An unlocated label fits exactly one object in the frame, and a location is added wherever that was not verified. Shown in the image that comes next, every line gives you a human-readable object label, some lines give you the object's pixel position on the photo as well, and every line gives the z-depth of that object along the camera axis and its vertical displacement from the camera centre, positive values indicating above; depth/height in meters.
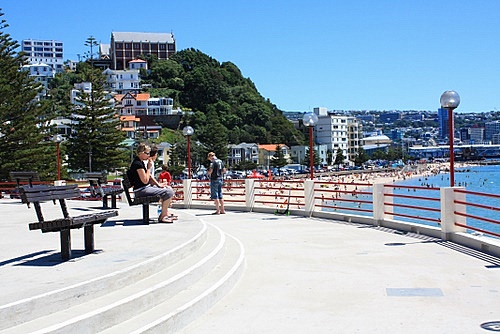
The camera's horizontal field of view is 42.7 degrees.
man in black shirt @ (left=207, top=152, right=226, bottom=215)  15.56 -0.43
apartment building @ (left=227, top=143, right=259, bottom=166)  131.02 +0.79
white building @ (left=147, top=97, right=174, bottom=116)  136.50 +11.46
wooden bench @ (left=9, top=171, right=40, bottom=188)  16.92 -0.32
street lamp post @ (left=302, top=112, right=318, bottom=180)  16.06 +0.92
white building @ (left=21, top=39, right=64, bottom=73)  188.54 +28.31
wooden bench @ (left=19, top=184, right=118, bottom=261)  6.59 -0.62
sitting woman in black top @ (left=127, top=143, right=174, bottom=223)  10.28 -0.30
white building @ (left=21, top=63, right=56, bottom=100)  162.91 +23.69
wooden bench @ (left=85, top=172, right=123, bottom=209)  13.63 -0.65
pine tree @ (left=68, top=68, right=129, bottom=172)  56.69 +1.96
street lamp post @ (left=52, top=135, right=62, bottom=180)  27.03 +0.99
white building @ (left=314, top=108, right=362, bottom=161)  159.38 +5.95
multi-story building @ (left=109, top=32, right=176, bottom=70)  181.00 +32.70
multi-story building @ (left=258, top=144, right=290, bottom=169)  133.88 +0.93
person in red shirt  16.28 -0.39
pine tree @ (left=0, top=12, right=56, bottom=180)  42.41 +3.12
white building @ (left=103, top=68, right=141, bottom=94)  156.25 +19.69
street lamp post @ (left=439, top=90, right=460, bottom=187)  11.11 +0.87
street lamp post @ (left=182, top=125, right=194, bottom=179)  20.44 +0.92
